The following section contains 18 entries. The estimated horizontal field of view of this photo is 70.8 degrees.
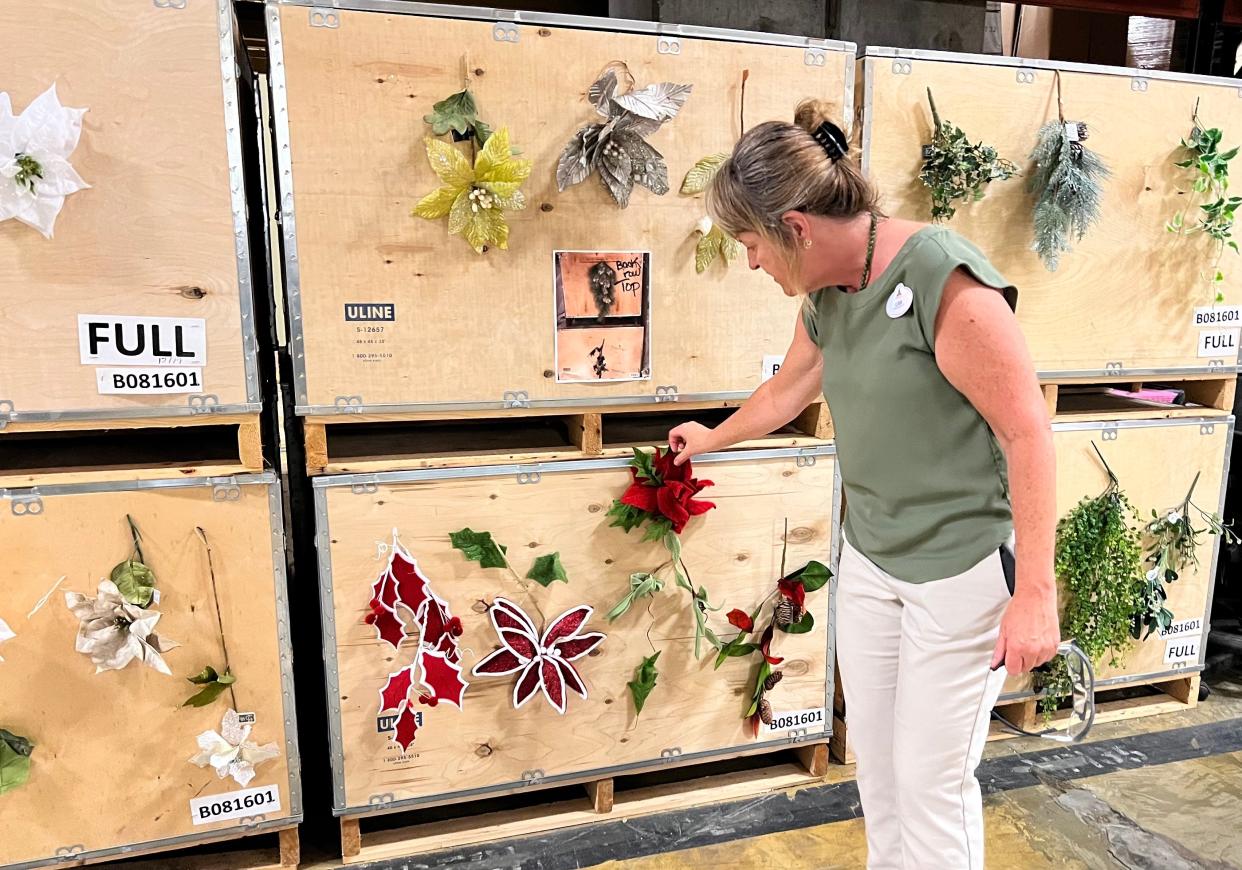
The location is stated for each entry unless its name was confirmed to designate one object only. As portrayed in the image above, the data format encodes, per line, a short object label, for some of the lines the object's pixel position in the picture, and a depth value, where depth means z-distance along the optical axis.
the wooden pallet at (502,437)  1.97
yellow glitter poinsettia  1.83
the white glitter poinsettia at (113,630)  1.81
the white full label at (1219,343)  2.56
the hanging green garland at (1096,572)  2.51
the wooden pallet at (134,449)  1.81
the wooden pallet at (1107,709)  2.55
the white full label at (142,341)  1.74
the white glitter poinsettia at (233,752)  1.93
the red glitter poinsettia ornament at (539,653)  2.08
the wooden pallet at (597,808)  2.14
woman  1.29
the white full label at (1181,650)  2.75
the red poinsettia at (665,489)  2.05
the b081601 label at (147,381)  1.76
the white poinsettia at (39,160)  1.63
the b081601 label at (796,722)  2.35
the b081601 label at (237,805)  1.97
